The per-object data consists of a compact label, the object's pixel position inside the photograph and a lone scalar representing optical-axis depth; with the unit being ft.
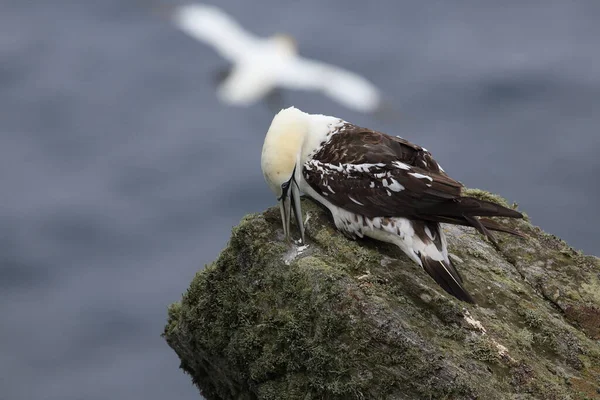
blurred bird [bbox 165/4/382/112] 71.67
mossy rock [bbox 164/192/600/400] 55.11
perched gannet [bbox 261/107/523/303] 60.23
